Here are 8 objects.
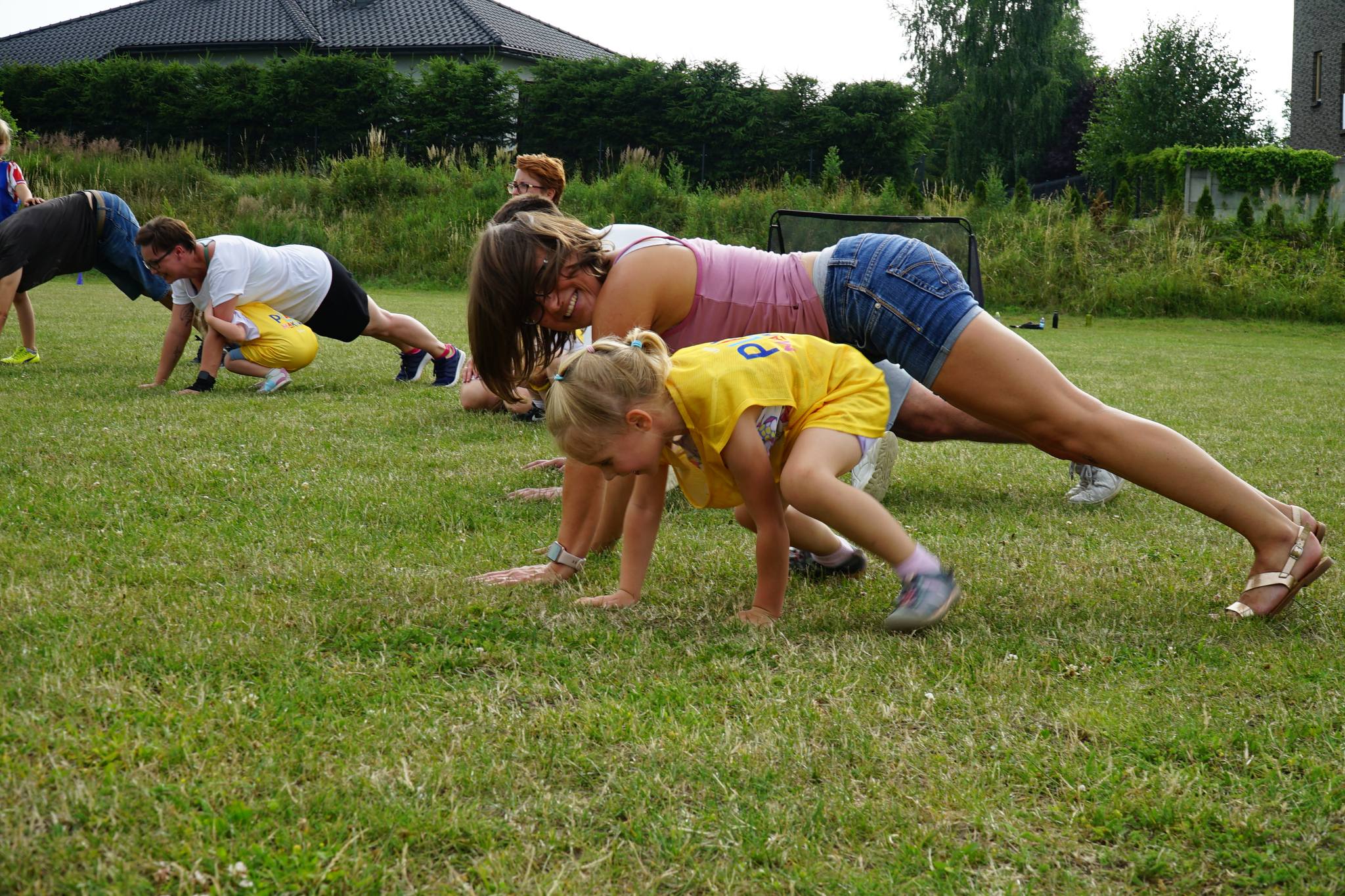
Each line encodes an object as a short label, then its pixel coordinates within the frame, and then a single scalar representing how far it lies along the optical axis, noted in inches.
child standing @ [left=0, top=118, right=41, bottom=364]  347.6
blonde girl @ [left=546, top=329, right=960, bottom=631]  110.6
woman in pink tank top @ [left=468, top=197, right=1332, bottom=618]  116.5
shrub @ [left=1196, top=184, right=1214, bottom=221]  793.6
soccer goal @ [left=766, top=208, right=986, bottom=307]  256.2
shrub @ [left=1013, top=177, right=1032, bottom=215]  821.2
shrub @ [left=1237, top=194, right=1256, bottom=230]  783.2
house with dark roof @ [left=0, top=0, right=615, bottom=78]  1663.4
